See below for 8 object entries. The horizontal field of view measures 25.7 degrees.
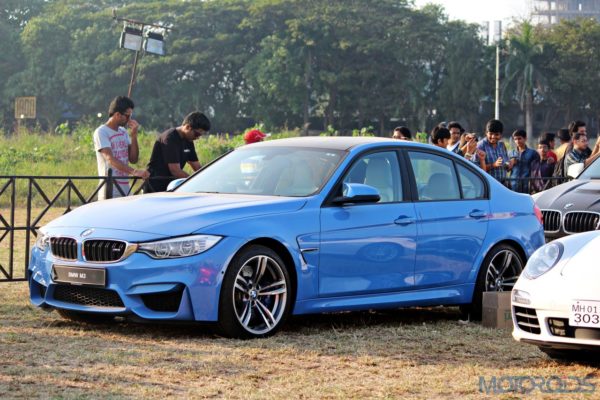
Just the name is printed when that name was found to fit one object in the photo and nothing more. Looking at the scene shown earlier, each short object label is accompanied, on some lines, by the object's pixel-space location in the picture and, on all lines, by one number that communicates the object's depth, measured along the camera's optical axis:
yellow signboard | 71.44
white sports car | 7.87
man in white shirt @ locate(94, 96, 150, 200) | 12.84
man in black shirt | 12.74
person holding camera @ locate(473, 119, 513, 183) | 15.76
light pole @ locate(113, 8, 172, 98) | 27.29
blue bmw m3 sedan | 8.94
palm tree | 101.19
